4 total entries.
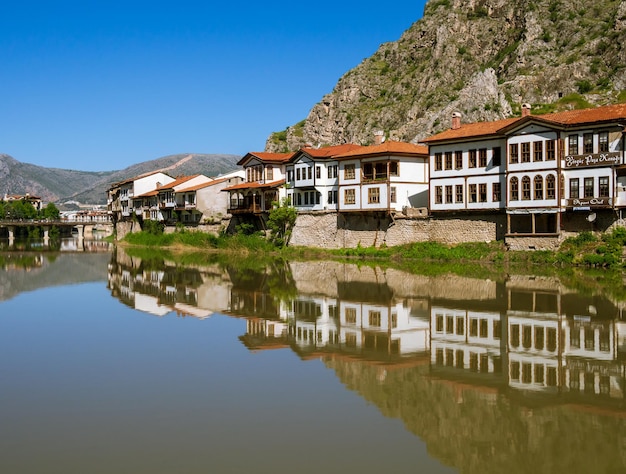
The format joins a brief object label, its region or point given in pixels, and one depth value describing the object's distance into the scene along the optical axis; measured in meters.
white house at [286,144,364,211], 62.31
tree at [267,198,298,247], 64.38
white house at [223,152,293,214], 69.12
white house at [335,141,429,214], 56.25
